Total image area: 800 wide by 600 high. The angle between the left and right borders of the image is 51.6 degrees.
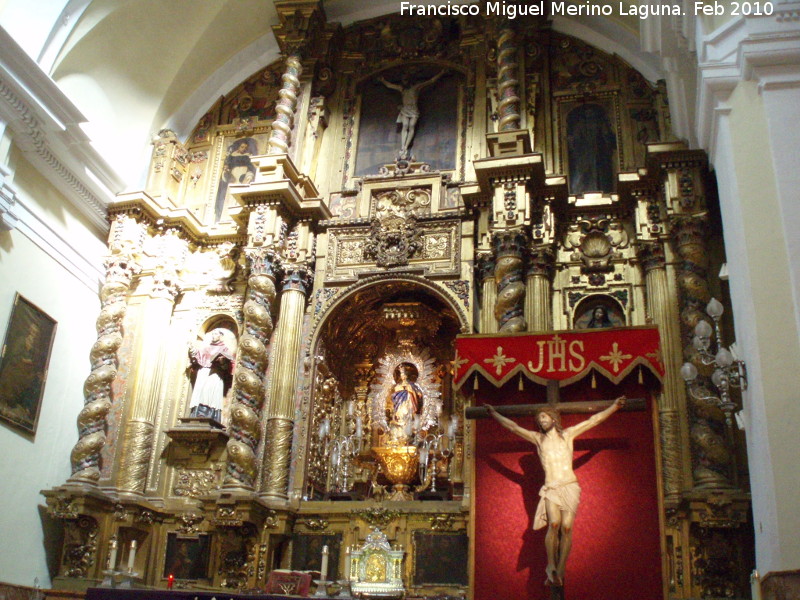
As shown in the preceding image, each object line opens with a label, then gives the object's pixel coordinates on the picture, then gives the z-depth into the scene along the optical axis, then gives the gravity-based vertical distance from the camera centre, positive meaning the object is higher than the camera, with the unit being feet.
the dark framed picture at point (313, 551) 34.91 +2.28
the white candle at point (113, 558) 32.09 +1.50
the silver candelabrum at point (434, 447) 37.63 +7.22
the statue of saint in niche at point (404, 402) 39.06 +9.46
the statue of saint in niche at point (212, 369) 40.22 +10.90
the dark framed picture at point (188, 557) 36.06 +1.87
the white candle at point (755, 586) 23.08 +1.08
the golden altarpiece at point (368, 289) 34.65 +14.20
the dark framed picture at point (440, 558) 33.30 +2.12
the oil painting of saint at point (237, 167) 45.42 +22.81
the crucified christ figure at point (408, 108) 44.01 +25.44
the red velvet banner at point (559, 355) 27.09 +8.35
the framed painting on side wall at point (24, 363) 34.68 +9.38
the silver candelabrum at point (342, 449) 38.83 +7.17
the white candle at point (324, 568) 29.04 +1.33
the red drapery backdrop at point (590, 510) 26.04 +3.35
